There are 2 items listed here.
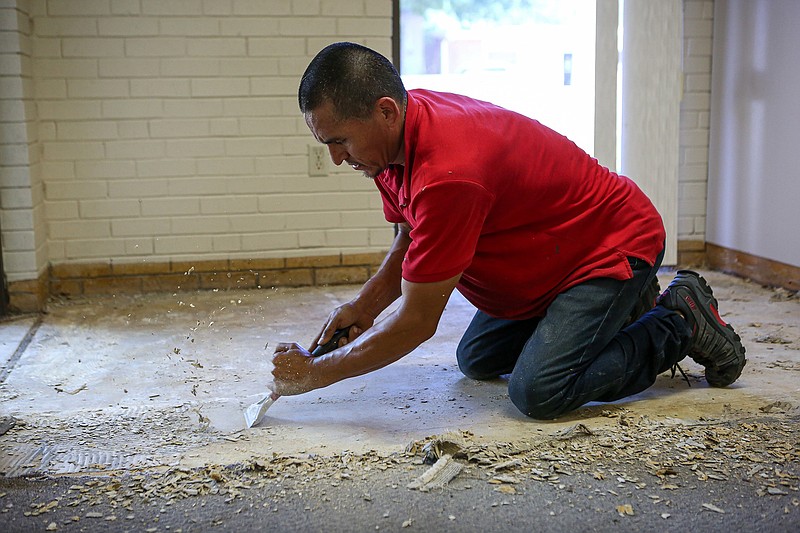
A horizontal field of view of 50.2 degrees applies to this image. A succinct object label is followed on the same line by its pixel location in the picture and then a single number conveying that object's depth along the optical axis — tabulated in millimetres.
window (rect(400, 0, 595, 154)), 4742
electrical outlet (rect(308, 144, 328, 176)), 4574
